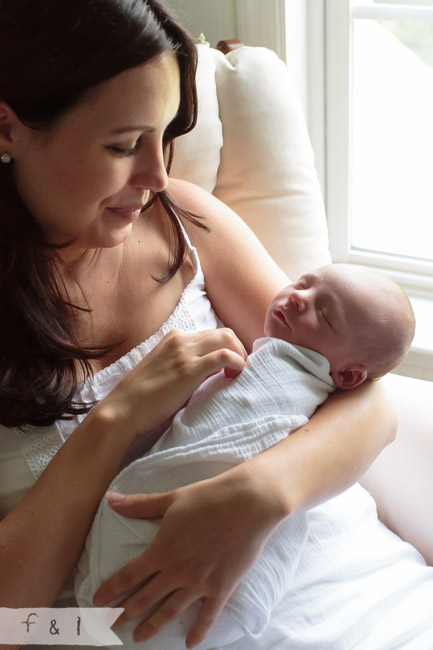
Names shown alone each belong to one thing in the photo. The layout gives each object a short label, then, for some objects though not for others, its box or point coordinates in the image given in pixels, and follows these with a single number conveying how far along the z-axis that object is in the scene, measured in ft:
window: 6.70
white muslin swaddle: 3.33
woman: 3.21
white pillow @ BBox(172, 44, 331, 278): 5.23
